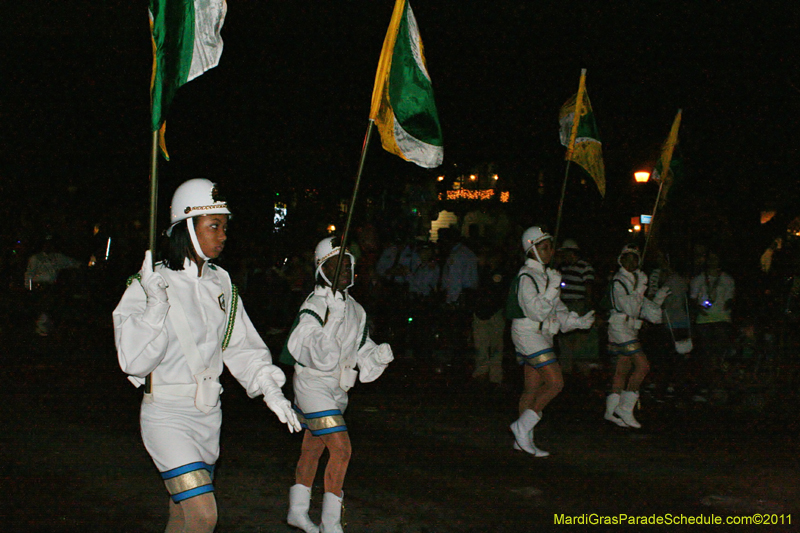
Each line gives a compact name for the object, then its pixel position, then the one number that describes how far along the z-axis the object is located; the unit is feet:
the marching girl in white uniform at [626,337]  29.30
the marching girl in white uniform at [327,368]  16.62
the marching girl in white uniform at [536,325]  24.86
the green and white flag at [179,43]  12.91
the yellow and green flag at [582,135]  29.04
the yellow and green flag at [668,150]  33.73
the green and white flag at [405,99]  17.99
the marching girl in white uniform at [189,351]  11.71
